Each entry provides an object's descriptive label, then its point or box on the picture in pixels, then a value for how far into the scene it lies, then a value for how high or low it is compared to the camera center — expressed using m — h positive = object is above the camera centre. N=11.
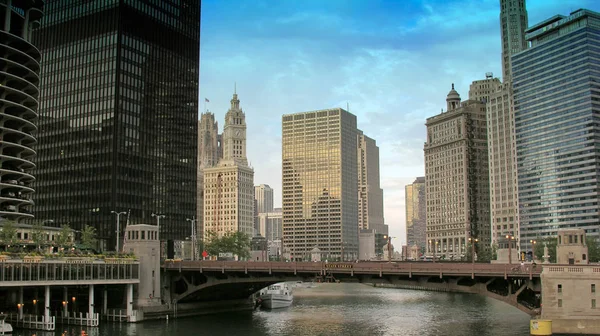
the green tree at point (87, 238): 143.45 +0.72
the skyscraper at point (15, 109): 138.50 +27.73
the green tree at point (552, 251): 190.12 -4.46
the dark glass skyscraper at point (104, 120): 186.88 +34.09
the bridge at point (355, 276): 90.62 -5.85
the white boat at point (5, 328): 92.56 -11.71
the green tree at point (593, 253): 190.88 -5.17
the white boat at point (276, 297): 145.12 -12.58
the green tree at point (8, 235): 118.00 +1.30
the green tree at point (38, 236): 124.80 +1.12
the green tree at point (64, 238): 132.61 +0.64
